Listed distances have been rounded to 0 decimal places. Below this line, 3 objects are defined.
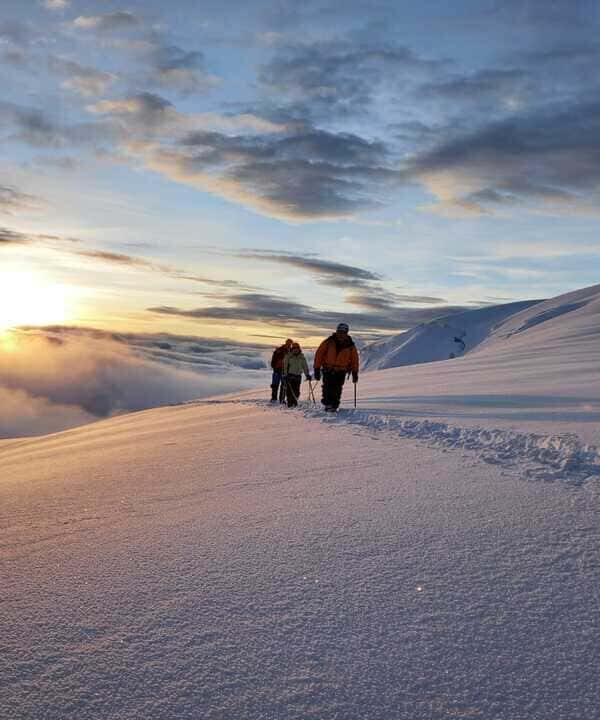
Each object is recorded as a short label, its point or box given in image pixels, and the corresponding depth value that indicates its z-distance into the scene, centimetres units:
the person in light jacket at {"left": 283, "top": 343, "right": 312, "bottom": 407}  1631
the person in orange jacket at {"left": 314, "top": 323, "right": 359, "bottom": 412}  1306
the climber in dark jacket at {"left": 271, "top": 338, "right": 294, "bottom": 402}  1808
